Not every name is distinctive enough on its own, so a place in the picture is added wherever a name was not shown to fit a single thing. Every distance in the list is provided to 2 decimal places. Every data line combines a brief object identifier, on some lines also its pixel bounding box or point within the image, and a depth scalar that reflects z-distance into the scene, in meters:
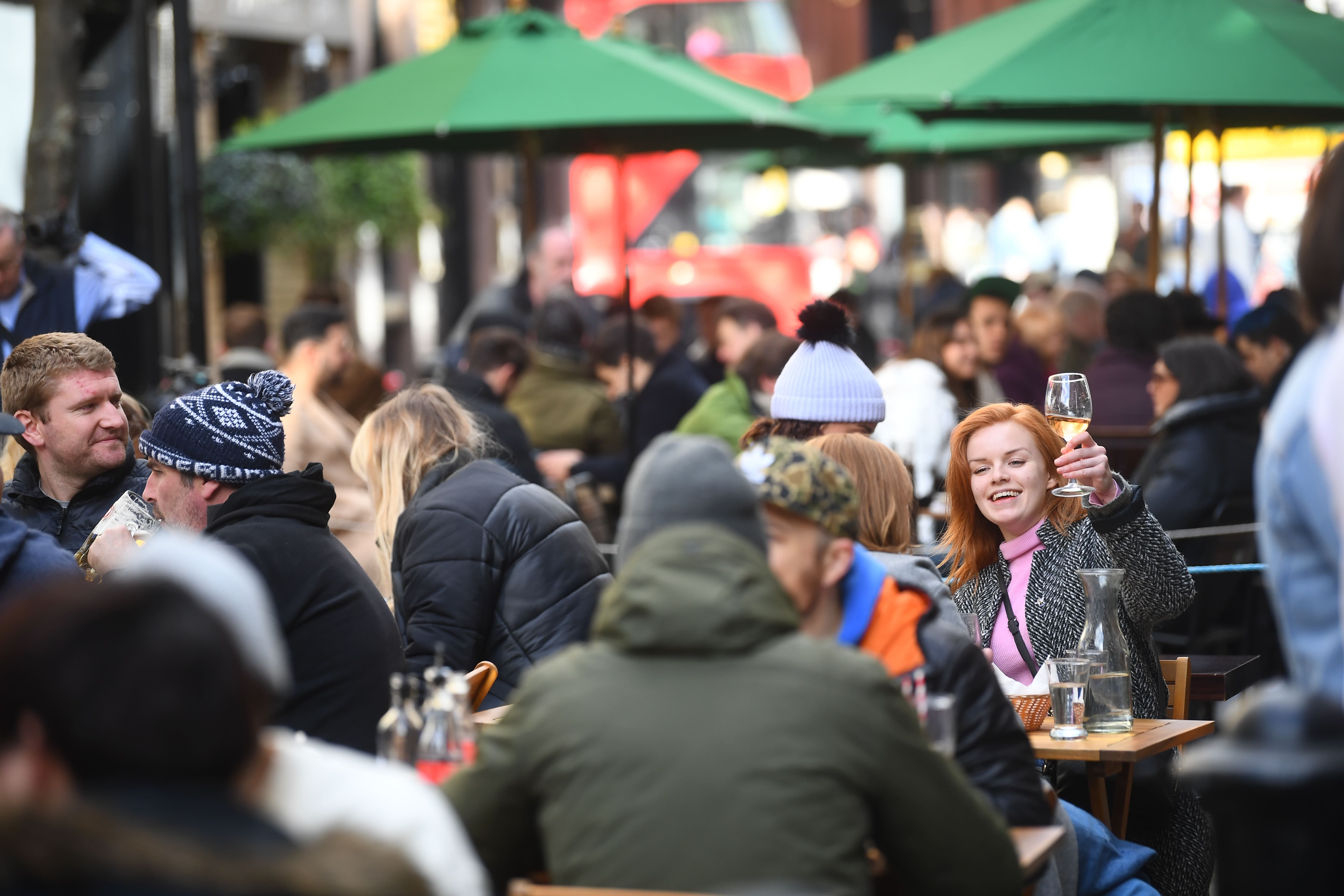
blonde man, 10.30
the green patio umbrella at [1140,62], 14.27
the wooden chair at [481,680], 8.13
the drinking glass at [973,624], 9.25
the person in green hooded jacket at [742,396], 15.96
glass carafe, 8.69
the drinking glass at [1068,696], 8.52
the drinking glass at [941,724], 6.26
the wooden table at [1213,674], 10.27
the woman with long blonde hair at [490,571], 9.62
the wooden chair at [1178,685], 9.84
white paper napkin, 8.71
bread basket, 8.64
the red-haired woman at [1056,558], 9.37
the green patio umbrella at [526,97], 16.61
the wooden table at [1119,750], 8.19
